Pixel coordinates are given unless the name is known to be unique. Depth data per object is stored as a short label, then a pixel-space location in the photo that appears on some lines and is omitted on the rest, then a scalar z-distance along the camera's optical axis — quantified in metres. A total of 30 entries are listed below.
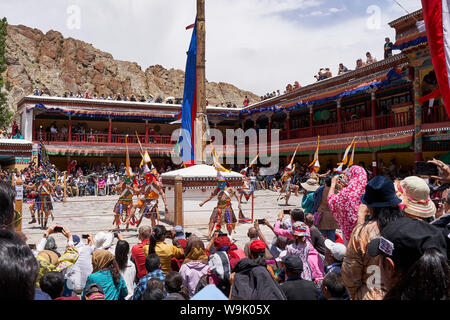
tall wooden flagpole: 12.79
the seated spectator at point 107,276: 3.41
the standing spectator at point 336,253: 3.48
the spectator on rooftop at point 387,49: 19.99
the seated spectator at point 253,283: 2.68
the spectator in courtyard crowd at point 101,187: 24.03
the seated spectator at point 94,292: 3.14
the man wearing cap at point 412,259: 1.64
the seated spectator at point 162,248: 4.43
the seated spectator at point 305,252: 4.18
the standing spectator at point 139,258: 4.39
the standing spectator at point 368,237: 2.52
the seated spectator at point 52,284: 2.94
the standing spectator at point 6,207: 2.64
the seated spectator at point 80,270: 3.88
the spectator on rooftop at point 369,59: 21.86
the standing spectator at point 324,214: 5.95
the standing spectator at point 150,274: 3.33
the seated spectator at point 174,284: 3.19
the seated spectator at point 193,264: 3.90
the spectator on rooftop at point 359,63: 22.66
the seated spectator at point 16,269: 1.52
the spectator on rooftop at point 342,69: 24.31
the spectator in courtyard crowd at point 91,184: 23.83
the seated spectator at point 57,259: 3.58
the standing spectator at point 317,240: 4.90
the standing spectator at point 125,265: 4.04
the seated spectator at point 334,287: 2.83
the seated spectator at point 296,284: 2.91
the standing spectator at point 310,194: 6.61
